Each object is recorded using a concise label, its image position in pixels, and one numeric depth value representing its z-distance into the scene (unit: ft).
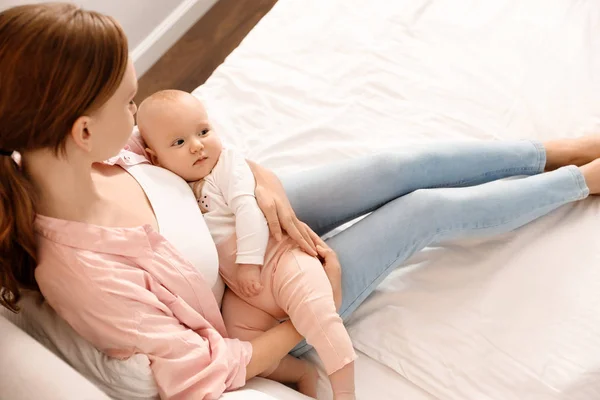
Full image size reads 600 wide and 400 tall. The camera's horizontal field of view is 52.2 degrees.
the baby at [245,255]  3.47
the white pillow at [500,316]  3.61
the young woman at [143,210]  2.59
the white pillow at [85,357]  2.94
